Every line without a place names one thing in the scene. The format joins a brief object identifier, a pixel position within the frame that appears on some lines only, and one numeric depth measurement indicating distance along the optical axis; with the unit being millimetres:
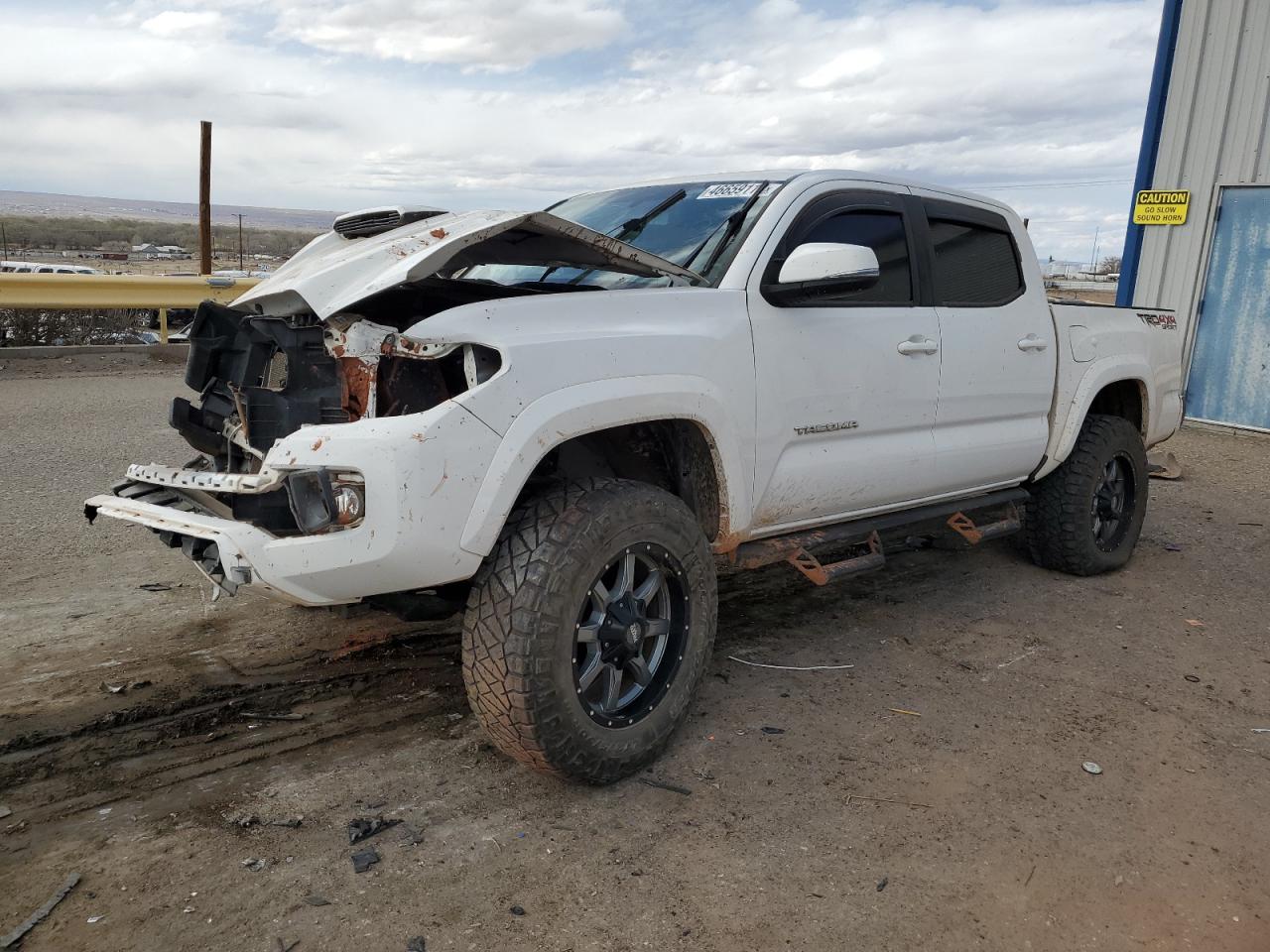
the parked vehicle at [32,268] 26984
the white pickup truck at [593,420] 2805
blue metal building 10031
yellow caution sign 10664
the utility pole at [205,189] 14734
